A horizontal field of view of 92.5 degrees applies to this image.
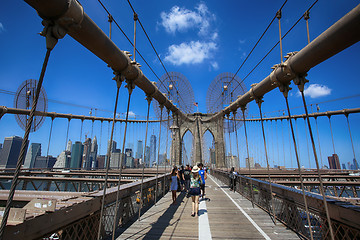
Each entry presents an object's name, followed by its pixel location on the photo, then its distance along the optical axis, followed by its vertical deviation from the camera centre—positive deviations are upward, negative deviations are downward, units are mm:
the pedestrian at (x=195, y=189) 6547 -1166
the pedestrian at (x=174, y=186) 8320 -1299
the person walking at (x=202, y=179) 10110 -1204
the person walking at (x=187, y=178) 11977 -1322
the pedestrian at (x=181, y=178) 11734 -1344
